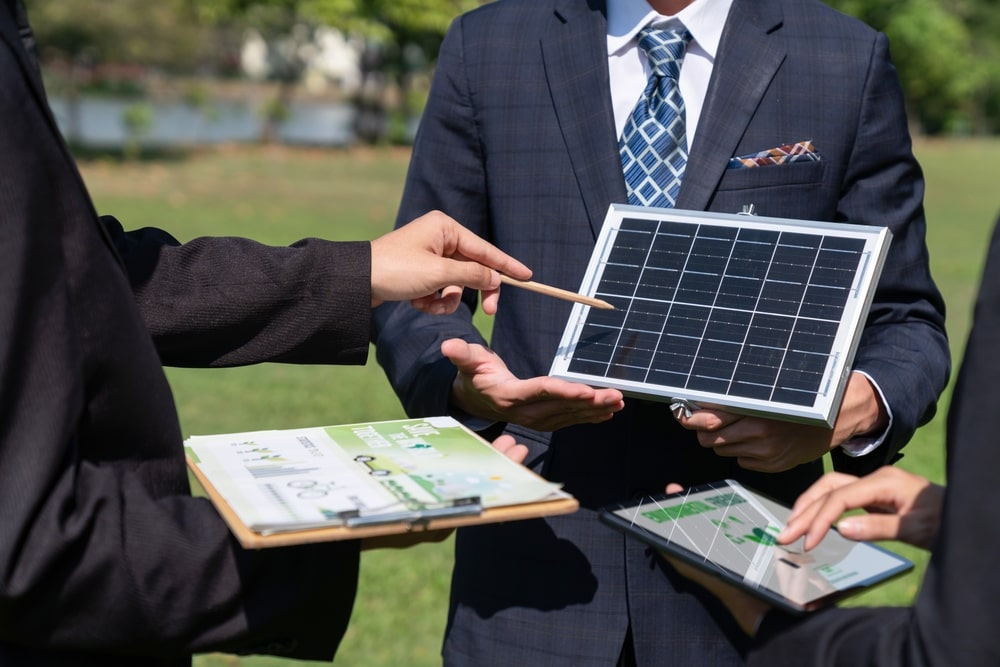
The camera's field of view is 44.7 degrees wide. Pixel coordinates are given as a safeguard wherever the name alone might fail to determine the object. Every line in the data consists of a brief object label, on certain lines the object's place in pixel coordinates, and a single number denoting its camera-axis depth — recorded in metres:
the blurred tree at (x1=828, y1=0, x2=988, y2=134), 46.41
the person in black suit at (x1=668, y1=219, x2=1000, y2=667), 1.48
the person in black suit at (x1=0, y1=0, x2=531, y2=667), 1.72
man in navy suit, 2.70
